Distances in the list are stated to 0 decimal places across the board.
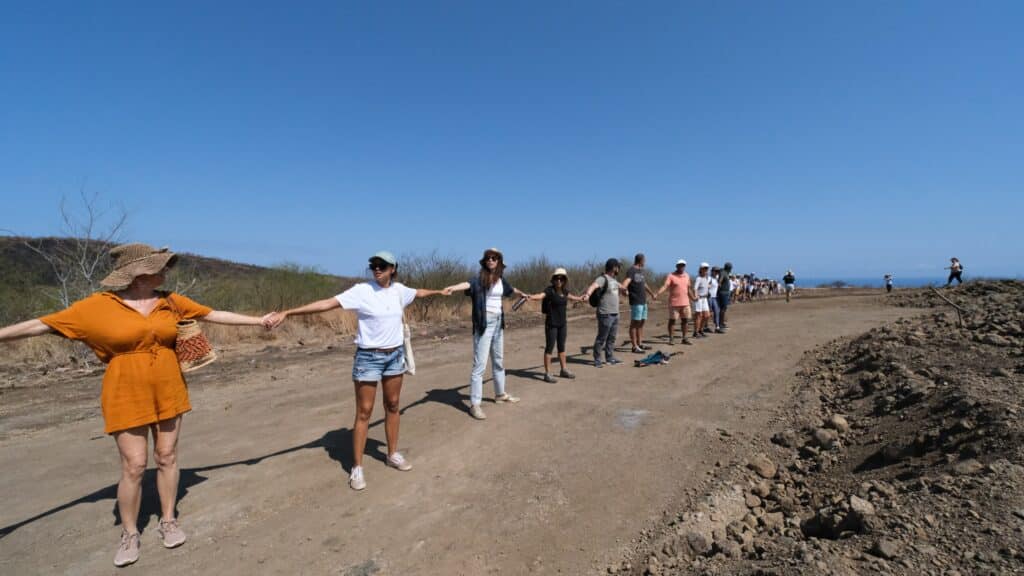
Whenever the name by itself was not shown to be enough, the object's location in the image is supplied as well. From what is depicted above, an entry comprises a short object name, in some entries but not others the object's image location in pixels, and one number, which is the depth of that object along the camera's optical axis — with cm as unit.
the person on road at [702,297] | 1162
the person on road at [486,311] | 568
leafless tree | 1044
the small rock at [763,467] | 436
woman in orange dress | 290
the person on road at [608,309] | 834
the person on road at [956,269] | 2083
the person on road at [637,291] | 972
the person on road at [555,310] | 748
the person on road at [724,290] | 1289
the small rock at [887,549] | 256
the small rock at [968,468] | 329
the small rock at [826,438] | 484
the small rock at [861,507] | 302
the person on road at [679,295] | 1073
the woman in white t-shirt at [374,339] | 402
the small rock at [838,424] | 528
